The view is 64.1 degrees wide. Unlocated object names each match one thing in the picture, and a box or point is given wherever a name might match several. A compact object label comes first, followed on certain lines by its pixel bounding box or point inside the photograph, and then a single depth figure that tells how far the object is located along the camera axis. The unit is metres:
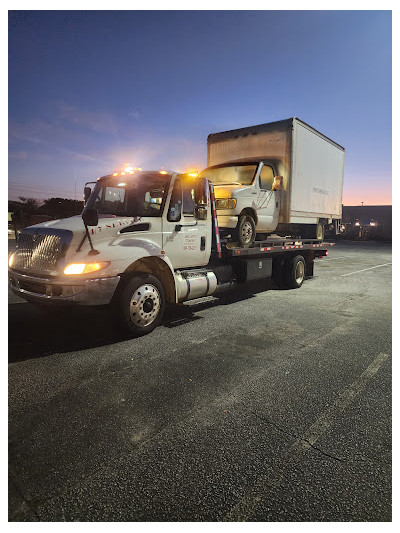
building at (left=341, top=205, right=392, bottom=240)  37.91
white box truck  7.01
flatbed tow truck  4.21
